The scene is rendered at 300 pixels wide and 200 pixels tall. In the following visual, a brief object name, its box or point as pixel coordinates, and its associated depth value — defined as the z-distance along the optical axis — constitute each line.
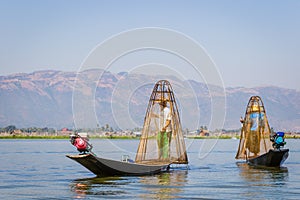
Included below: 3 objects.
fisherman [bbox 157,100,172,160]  35.41
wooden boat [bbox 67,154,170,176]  29.88
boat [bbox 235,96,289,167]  41.62
